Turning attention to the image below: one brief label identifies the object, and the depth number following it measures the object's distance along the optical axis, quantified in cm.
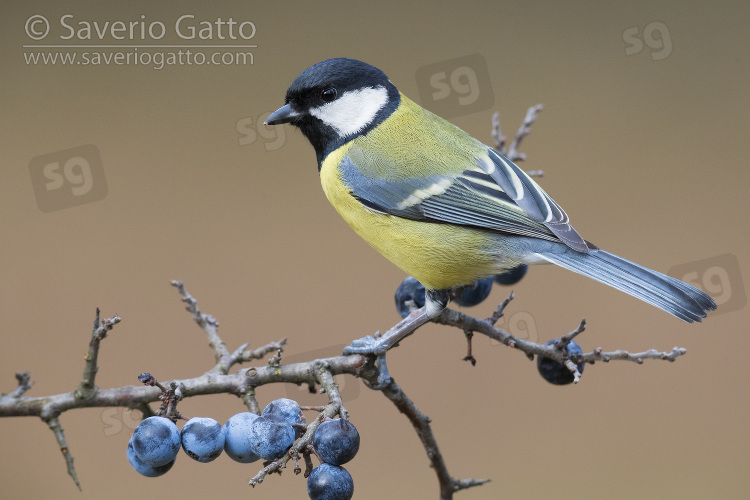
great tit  384
